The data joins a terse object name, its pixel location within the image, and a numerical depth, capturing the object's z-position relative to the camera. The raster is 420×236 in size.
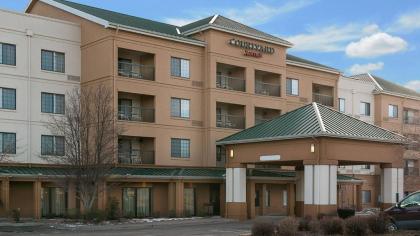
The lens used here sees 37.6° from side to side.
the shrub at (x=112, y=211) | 38.09
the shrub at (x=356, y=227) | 20.86
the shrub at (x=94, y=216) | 36.03
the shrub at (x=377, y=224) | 21.63
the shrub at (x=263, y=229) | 21.55
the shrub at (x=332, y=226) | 21.56
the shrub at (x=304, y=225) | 22.88
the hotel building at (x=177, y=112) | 41.19
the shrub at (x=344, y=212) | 31.98
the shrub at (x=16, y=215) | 35.85
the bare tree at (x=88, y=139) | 37.09
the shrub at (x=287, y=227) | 20.72
